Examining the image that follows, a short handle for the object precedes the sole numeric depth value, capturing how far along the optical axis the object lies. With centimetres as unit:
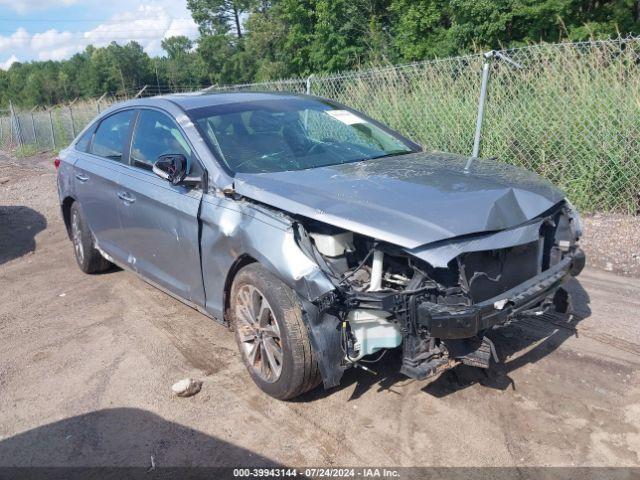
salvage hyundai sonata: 296
